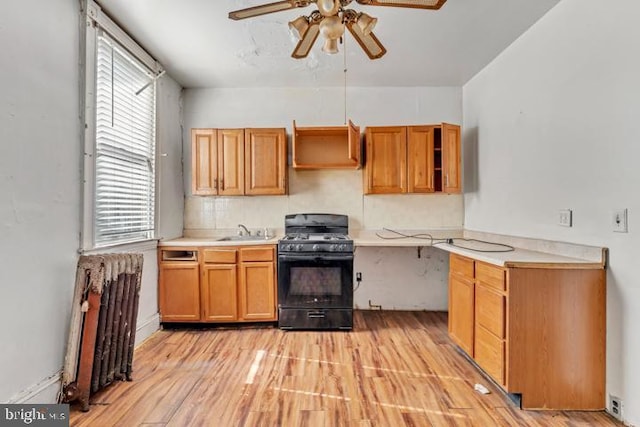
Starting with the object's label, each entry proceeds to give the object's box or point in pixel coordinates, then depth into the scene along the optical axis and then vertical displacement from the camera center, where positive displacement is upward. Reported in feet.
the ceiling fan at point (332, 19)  5.47 +3.53
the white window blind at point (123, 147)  8.01 +1.89
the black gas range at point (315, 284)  10.71 -2.33
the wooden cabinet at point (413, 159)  11.41 +1.97
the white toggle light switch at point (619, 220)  5.98 -0.12
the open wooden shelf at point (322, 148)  12.41 +2.58
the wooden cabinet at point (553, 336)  6.39 -2.45
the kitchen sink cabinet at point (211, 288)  10.80 -2.47
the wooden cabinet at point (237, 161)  11.70 +1.92
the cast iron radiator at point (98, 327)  6.53 -2.40
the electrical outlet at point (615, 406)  6.08 -3.65
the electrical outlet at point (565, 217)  7.20 -0.06
